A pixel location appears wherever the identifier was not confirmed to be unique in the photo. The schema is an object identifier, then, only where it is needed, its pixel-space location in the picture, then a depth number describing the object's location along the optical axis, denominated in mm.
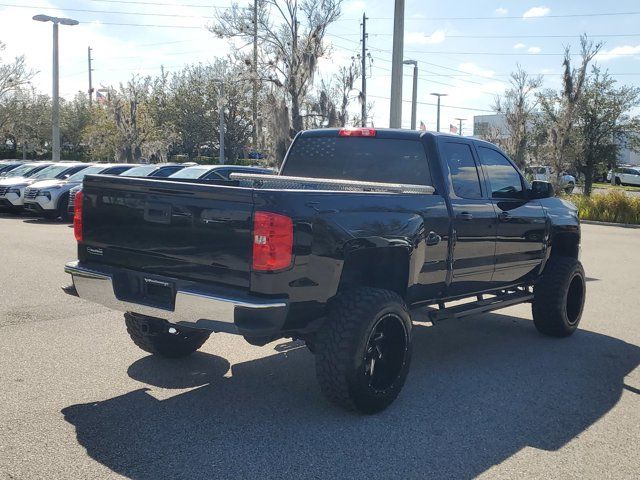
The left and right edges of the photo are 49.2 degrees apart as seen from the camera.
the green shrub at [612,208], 21672
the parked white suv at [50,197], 18109
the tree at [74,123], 54719
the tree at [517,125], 27250
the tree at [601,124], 29156
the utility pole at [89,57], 79188
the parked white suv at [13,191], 19391
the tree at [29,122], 44656
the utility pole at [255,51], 26125
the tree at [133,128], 35469
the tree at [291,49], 22188
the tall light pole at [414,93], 29656
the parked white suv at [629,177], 52344
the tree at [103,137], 39553
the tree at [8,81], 42469
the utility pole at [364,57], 27581
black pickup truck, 4176
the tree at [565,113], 24688
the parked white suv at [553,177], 26016
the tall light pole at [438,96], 46256
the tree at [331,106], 22484
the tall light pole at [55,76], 26781
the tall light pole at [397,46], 13922
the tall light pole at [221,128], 35178
